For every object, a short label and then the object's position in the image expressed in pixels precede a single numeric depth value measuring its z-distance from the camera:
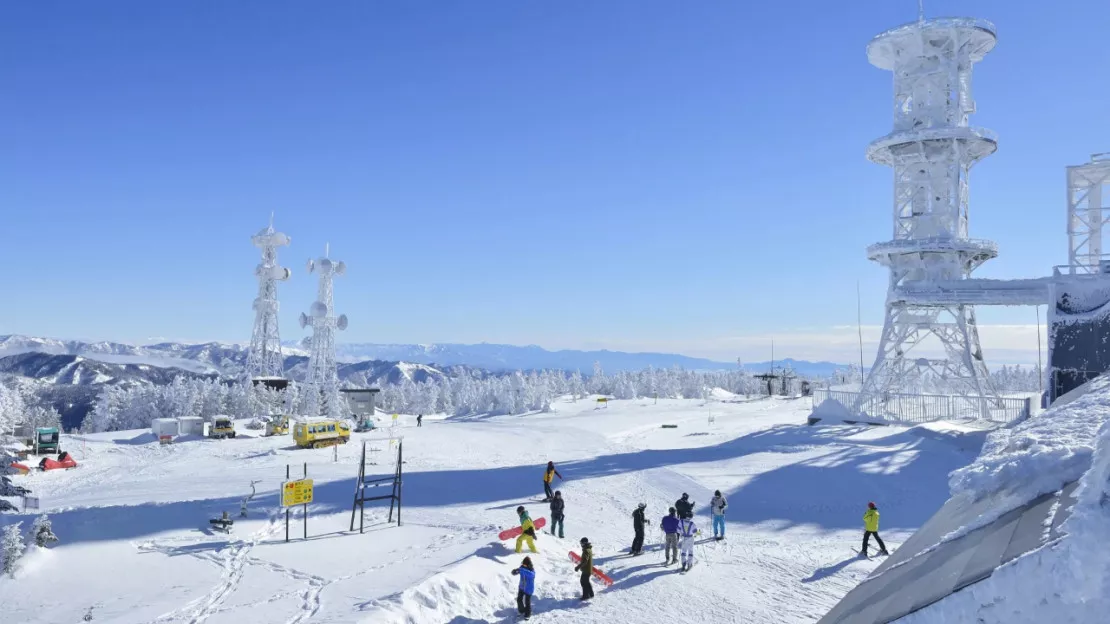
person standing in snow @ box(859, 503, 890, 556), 15.17
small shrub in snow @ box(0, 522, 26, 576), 13.73
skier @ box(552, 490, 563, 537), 16.81
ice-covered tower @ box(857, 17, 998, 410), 36.16
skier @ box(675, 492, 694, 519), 15.23
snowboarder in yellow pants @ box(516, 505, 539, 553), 14.75
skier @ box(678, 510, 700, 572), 14.33
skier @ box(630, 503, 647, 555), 15.57
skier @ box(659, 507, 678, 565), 14.75
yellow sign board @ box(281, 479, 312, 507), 16.59
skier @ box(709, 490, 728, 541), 17.02
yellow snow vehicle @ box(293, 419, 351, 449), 36.72
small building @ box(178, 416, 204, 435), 45.06
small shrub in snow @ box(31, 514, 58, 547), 14.86
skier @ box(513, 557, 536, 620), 12.09
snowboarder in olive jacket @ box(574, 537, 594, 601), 12.98
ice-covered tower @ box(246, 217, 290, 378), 68.44
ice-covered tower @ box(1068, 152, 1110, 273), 30.22
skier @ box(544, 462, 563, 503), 20.27
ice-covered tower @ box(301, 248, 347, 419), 65.25
